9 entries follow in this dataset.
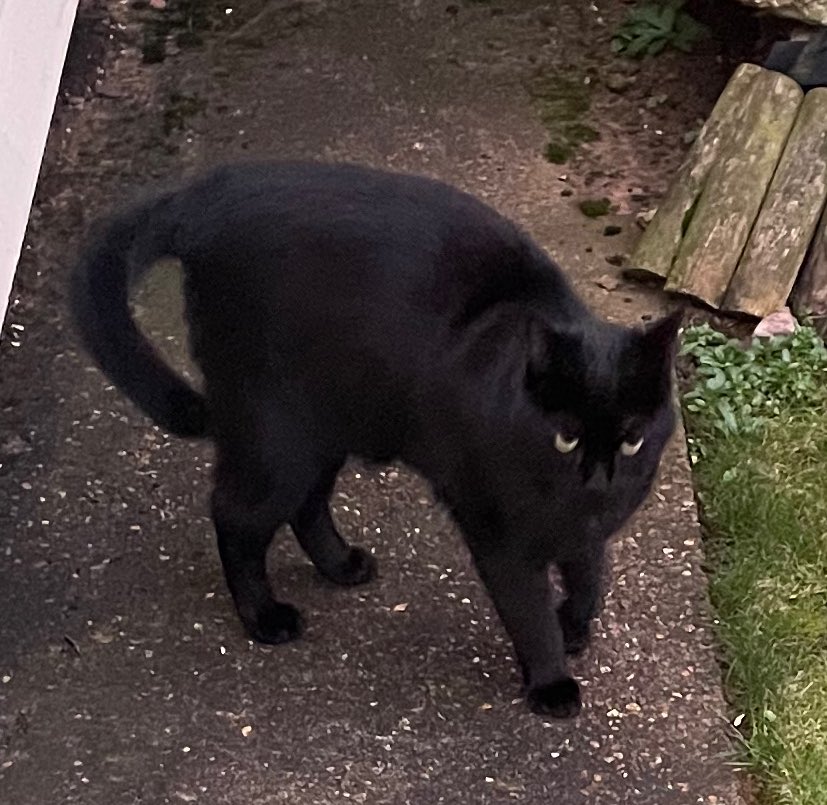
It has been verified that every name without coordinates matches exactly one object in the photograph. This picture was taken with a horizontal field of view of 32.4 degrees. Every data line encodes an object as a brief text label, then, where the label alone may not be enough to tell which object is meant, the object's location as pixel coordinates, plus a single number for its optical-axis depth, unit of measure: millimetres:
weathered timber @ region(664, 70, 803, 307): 2973
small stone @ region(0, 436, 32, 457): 2643
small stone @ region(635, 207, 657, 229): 3178
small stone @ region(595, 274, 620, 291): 3023
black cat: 1881
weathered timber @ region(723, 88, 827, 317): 2936
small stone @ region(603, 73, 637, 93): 3580
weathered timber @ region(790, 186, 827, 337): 2916
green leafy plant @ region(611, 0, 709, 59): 3637
